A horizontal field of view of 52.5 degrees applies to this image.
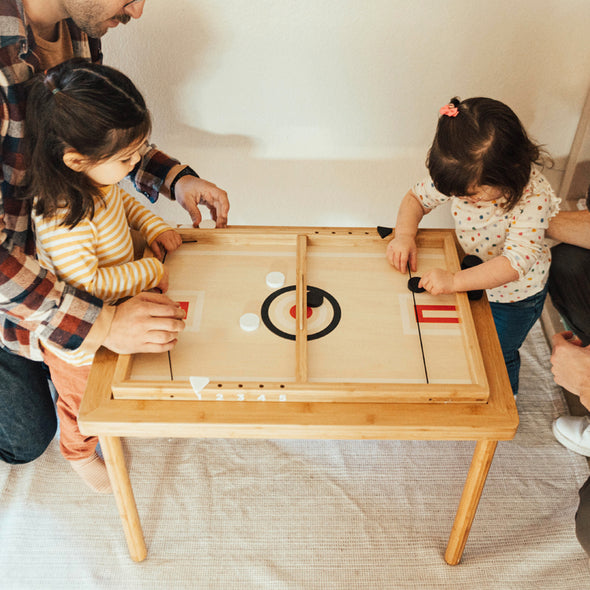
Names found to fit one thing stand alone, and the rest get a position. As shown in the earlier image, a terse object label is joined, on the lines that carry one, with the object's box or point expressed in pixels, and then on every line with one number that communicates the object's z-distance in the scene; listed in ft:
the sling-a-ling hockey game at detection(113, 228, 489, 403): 3.05
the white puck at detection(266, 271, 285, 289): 3.64
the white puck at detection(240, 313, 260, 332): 3.38
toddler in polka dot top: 3.34
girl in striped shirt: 2.90
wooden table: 2.96
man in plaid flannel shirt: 3.05
